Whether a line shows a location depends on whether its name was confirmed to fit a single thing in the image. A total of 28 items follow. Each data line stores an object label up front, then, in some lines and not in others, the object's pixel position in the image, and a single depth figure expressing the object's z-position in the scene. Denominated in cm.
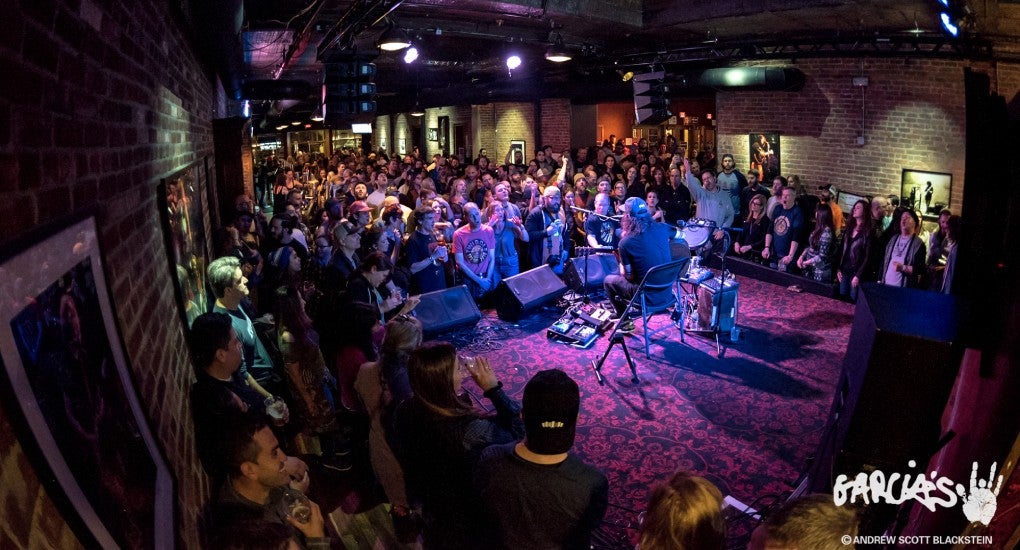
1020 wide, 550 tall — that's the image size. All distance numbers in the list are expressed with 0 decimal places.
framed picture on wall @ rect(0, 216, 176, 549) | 105
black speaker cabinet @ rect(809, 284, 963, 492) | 271
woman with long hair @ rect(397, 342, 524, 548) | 291
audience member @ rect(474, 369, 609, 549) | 246
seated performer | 626
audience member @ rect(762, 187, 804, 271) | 941
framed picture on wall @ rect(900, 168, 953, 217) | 996
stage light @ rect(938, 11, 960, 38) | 704
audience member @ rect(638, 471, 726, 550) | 220
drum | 878
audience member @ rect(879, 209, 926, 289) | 762
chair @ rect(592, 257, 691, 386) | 621
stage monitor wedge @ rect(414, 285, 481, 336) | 744
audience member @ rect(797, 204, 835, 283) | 894
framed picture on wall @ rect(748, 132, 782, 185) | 1245
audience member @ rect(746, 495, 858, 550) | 218
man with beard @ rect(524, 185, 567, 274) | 907
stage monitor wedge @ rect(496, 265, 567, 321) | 816
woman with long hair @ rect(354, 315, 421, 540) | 349
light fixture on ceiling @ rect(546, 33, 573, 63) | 982
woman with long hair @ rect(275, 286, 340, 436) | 430
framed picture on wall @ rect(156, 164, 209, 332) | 292
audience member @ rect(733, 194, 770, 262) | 1005
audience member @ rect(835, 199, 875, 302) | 838
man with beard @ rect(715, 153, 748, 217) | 1139
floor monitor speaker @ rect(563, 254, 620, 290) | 892
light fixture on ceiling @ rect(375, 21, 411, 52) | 773
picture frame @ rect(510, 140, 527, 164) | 1878
